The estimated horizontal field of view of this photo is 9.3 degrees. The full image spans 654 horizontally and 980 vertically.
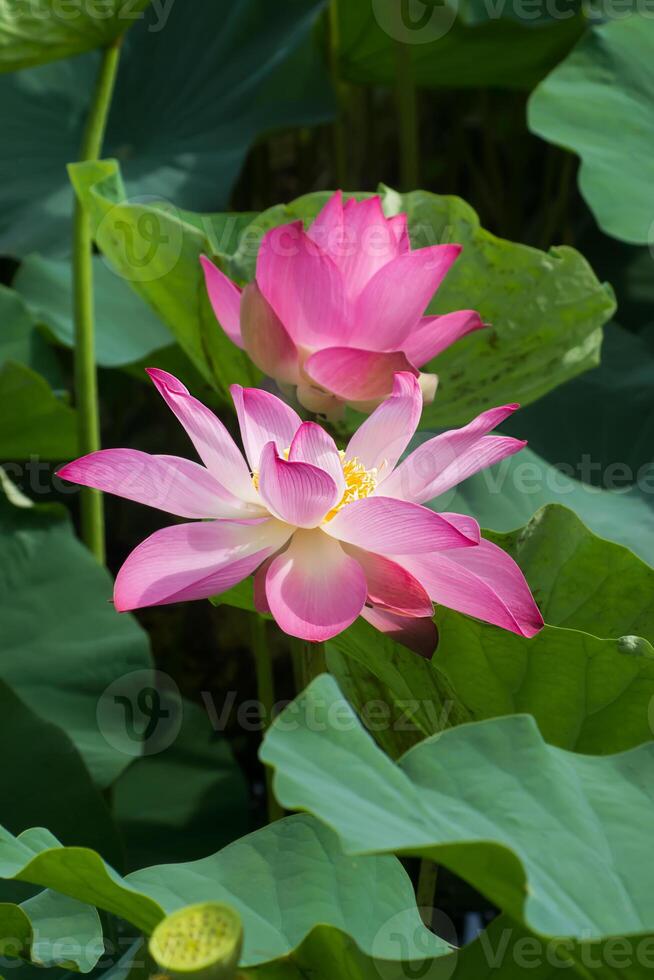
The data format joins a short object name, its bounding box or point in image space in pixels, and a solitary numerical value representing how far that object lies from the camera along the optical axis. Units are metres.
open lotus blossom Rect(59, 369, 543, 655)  2.06
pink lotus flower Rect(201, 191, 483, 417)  2.26
